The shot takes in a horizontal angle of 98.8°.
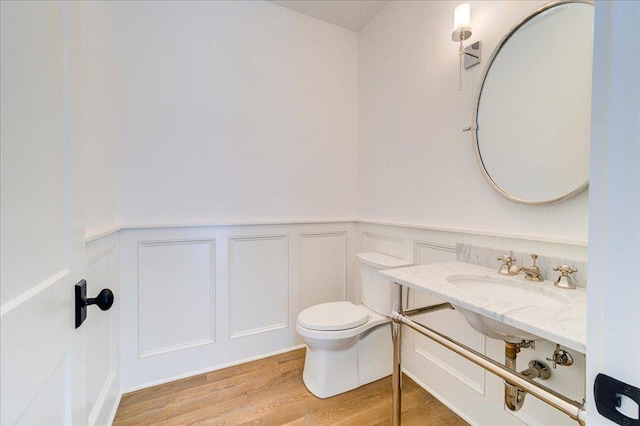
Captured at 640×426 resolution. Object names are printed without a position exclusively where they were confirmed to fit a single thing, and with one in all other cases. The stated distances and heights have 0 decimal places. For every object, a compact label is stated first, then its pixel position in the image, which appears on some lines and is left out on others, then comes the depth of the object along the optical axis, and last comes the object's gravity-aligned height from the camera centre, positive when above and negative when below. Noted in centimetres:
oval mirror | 104 +44
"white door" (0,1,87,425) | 38 -2
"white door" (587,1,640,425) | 32 +1
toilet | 163 -80
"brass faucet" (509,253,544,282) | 111 -26
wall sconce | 135 +89
